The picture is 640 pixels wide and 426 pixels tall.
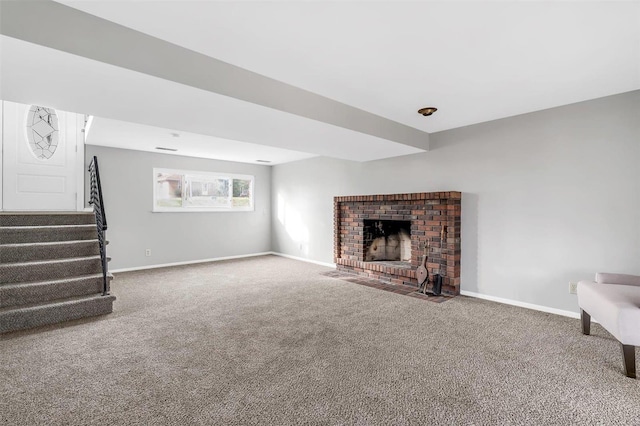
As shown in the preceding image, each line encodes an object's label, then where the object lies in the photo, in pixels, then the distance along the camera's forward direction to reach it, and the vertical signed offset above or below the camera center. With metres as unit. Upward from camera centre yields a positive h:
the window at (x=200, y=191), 5.80 +0.50
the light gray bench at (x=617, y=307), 2.00 -0.68
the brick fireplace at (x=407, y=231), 3.95 -0.25
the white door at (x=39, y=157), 4.35 +0.88
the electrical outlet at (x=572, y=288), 3.12 -0.77
